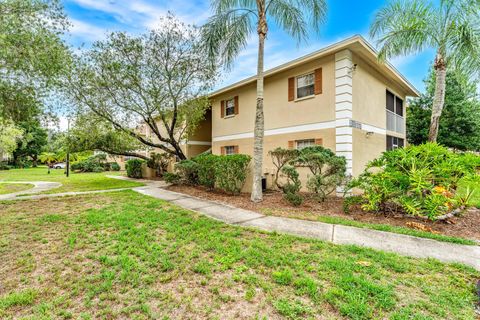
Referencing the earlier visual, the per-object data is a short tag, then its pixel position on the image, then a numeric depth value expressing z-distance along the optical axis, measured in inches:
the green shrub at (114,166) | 1100.5
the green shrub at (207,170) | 393.1
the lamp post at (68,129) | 481.3
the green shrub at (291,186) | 298.4
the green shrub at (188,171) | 434.3
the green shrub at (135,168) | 706.2
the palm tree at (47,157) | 1253.1
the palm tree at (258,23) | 316.8
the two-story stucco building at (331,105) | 362.9
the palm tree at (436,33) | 278.5
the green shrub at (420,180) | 223.5
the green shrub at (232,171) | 359.3
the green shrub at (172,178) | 474.9
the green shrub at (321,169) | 293.9
